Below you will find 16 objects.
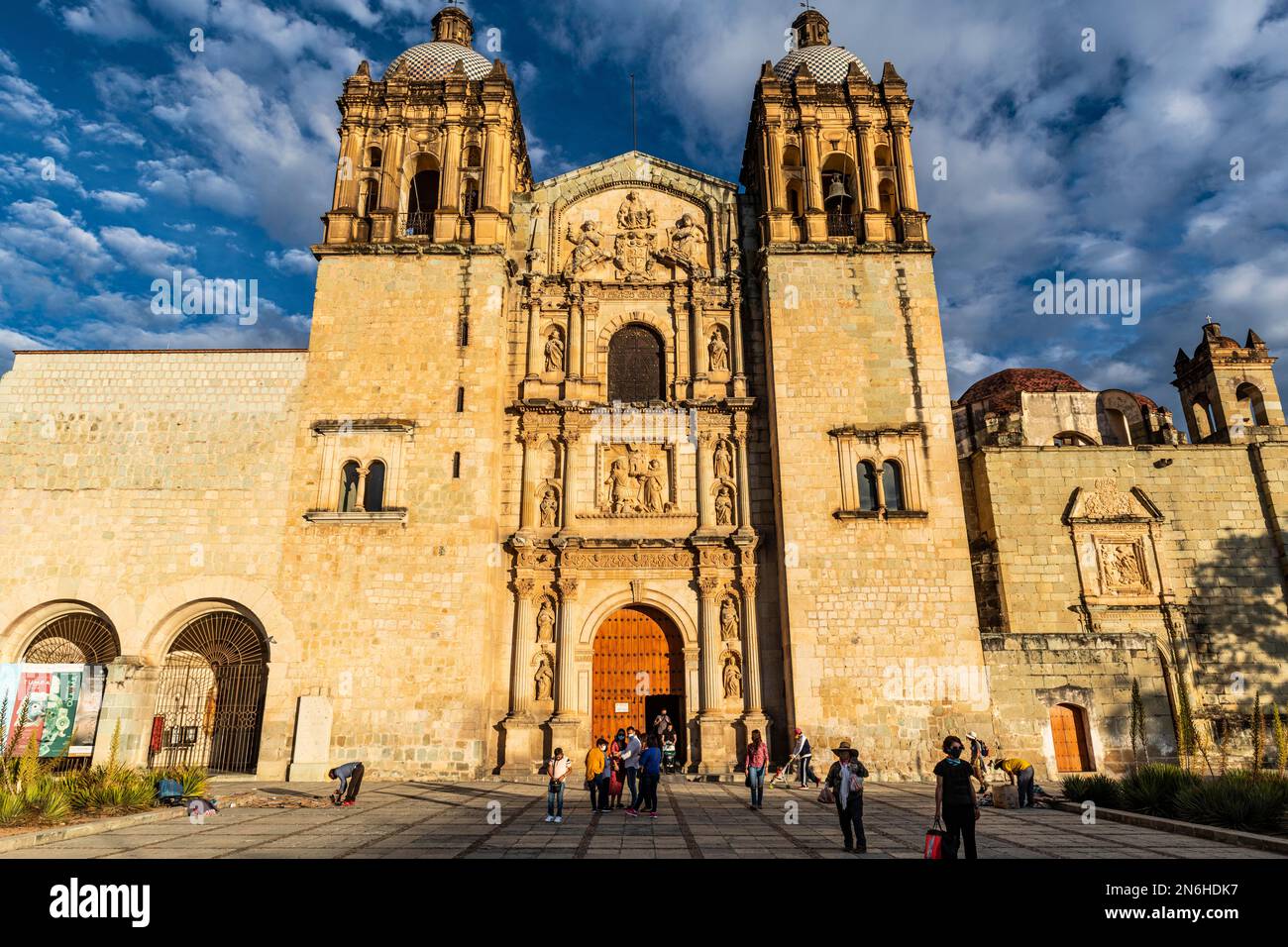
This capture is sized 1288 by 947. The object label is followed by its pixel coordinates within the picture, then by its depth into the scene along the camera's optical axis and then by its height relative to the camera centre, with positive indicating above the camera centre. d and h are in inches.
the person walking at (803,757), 634.8 -78.2
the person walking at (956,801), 289.7 -53.4
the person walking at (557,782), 449.7 -68.6
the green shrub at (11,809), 406.6 -74.4
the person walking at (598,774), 494.9 -71.0
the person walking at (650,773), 480.1 -67.9
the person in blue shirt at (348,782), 523.2 -78.8
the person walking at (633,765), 494.2 -64.9
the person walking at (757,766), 528.4 -71.7
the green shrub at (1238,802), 403.5 -79.2
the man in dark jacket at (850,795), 354.6 -61.8
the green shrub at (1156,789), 477.7 -82.9
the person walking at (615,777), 504.4 -73.9
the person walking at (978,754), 542.7 -68.7
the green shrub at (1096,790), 515.5 -91.2
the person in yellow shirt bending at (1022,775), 544.4 -81.4
